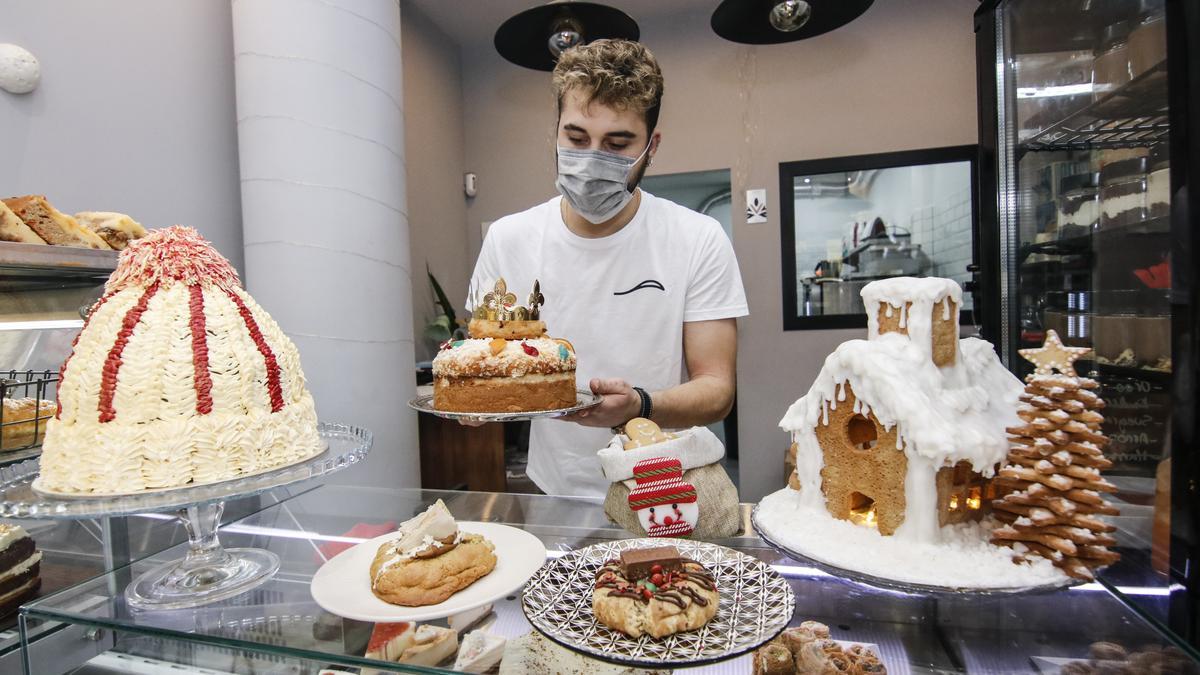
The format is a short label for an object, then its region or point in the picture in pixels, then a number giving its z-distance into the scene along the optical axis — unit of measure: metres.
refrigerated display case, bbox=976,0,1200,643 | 1.25
